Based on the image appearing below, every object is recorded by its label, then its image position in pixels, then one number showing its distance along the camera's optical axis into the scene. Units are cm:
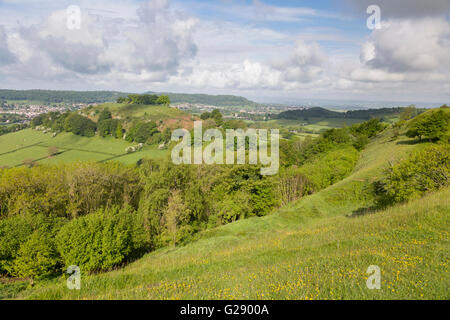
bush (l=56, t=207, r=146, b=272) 2423
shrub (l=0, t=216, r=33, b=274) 2400
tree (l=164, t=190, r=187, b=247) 3406
